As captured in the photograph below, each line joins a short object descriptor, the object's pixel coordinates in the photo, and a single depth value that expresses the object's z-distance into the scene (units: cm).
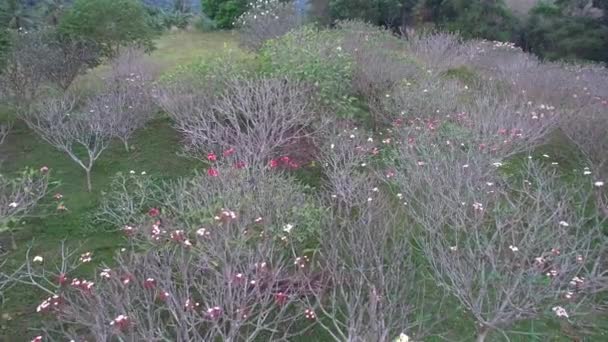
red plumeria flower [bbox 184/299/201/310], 328
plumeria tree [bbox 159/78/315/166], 625
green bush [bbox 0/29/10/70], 875
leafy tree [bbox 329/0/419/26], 2017
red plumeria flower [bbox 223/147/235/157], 597
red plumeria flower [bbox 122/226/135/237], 483
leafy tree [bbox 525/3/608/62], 1773
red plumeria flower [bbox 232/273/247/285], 355
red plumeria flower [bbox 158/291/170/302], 321
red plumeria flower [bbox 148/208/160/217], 506
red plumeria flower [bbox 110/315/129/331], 330
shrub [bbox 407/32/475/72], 1134
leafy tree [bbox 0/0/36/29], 1639
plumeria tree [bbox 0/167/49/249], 478
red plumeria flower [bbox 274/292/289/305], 370
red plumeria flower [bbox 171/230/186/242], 437
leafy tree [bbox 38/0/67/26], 1833
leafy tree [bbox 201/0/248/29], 2373
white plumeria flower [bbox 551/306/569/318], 371
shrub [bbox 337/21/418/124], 855
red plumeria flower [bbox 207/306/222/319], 318
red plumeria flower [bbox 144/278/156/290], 365
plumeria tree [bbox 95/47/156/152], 732
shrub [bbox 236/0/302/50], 1339
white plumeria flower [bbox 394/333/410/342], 276
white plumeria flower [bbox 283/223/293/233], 443
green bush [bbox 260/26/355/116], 768
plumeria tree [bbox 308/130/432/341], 342
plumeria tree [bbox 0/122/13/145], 948
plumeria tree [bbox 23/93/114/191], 700
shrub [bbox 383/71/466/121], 757
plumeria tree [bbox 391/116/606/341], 352
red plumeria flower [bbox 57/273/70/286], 407
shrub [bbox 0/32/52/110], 910
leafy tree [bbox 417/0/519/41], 1870
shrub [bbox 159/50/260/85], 809
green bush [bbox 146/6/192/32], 2378
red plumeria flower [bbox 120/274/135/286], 358
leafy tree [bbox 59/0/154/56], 1141
